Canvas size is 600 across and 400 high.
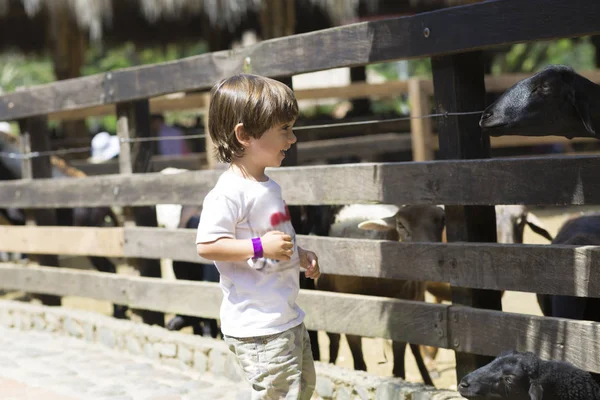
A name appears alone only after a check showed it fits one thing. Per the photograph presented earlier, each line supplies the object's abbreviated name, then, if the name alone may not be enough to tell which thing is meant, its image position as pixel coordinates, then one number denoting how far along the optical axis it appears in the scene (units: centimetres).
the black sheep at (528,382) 656
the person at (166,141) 2306
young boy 625
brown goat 1084
